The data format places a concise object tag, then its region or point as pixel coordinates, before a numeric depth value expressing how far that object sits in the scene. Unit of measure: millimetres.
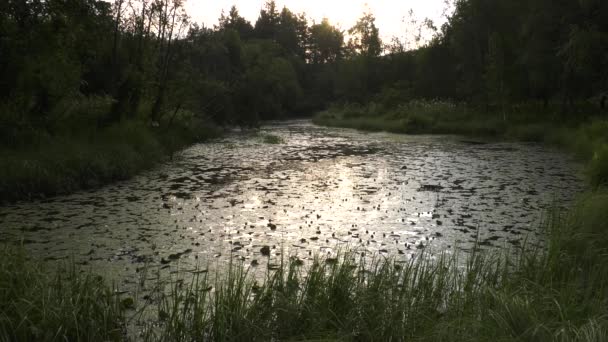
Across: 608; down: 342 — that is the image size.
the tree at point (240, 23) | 90438
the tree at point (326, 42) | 94062
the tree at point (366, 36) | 64188
